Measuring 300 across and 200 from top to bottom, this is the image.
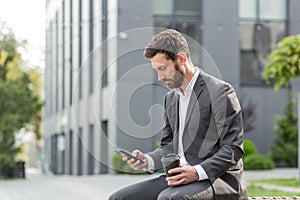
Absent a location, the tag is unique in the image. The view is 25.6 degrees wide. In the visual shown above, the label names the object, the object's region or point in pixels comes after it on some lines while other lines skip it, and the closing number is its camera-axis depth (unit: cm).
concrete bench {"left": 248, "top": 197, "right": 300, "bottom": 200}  396
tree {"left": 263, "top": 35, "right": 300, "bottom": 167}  1272
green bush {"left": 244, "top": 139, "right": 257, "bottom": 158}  2322
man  319
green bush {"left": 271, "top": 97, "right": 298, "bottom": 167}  2391
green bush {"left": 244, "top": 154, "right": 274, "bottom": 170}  2219
